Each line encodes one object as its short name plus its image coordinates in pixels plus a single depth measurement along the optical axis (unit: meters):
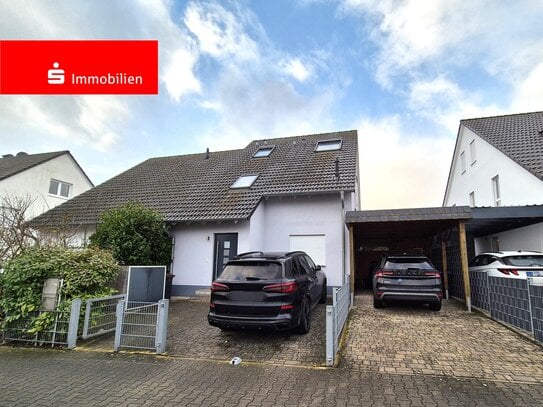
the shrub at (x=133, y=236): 10.52
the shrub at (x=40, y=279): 6.36
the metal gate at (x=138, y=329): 5.62
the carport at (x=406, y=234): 8.99
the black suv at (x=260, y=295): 5.54
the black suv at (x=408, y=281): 8.04
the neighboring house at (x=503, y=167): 10.89
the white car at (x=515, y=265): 7.36
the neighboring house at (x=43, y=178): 19.12
